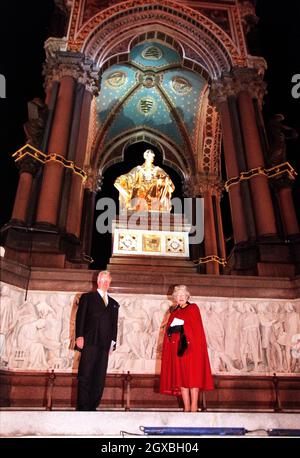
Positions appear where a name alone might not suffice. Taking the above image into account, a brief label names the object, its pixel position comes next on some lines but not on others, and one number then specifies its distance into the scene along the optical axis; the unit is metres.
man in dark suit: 4.40
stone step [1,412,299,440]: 3.66
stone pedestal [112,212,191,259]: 9.64
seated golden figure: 10.91
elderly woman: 4.52
